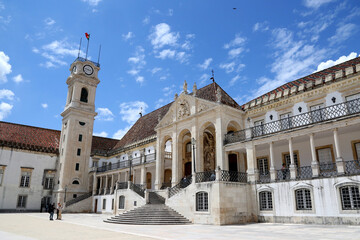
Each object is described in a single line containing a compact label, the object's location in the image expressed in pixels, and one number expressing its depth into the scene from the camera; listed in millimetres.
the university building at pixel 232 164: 15711
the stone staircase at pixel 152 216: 17094
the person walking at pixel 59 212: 21258
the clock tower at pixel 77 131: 35562
